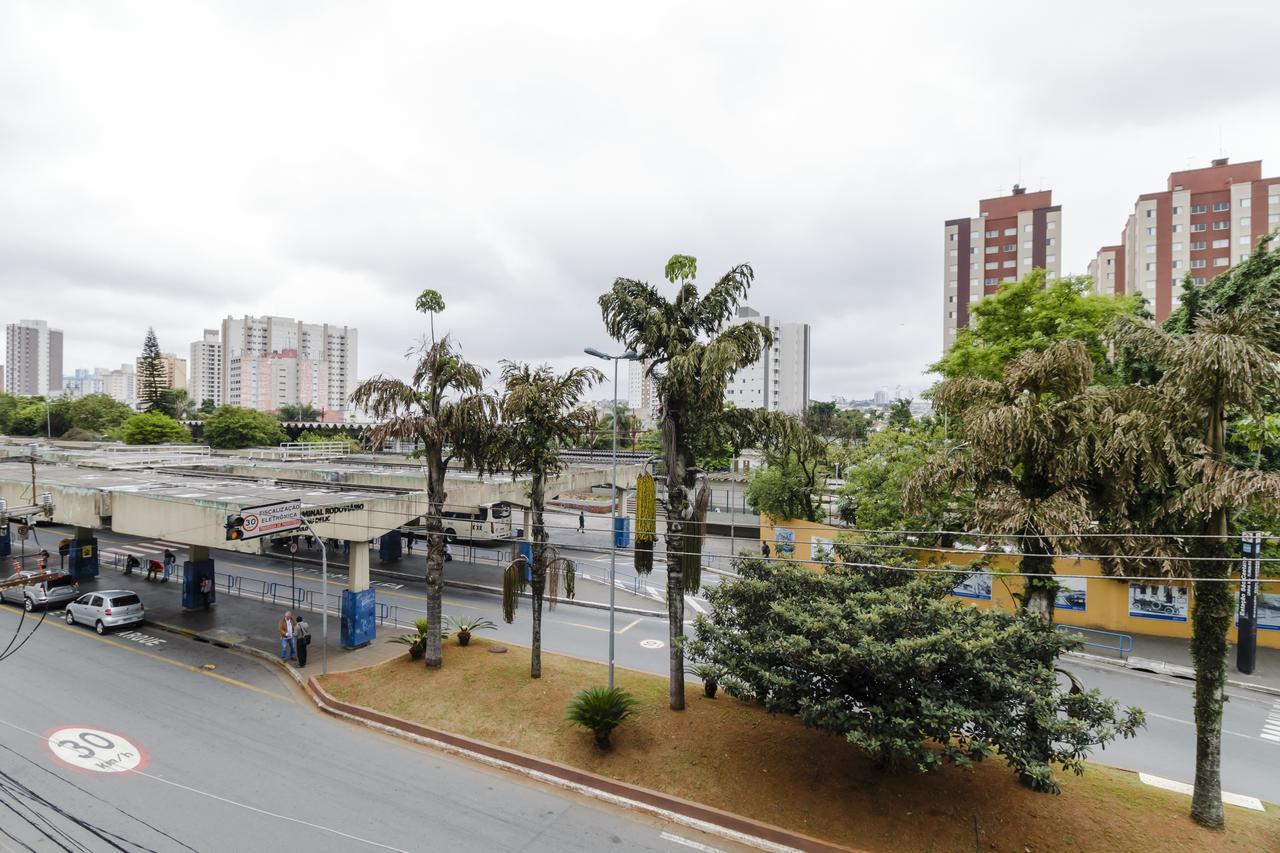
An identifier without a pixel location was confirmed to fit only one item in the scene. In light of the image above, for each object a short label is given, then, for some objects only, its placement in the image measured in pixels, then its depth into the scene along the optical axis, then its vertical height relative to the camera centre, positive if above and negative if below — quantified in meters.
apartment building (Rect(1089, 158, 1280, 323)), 58.66 +20.22
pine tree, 93.25 +5.77
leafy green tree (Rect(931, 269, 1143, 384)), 25.25 +4.59
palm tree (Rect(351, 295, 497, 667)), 16.08 -0.04
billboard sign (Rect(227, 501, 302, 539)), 15.30 -2.71
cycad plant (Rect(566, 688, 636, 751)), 12.46 -5.95
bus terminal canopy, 18.03 -2.96
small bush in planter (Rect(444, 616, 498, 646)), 18.47 -6.71
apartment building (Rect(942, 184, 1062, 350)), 72.75 +21.90
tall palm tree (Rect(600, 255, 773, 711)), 13.38 +1.48
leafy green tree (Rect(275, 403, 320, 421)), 144.62 +0.46
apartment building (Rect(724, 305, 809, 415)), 106.19 +8.39
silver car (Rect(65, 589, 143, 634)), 20.39 -6.66
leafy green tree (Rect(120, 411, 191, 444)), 73.50 -2.03
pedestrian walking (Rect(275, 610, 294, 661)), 17.80 -6.36
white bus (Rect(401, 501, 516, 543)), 35.94 -6.50
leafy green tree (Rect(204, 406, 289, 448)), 77.75 -1.95
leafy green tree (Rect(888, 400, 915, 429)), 39.41 +1.27
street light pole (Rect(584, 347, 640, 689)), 14.22 +1.48
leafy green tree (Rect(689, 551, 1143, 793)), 8.91 -3.95
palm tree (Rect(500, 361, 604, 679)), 15.38 -0.22
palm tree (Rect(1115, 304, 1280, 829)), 9.16 -0.53
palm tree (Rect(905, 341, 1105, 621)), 11.38 -0.56
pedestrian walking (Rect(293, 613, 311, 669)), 17.59 -6.43
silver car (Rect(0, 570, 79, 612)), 22.38 -6.79
